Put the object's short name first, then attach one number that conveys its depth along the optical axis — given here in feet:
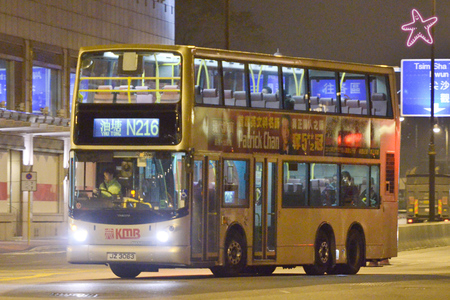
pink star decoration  135.33
